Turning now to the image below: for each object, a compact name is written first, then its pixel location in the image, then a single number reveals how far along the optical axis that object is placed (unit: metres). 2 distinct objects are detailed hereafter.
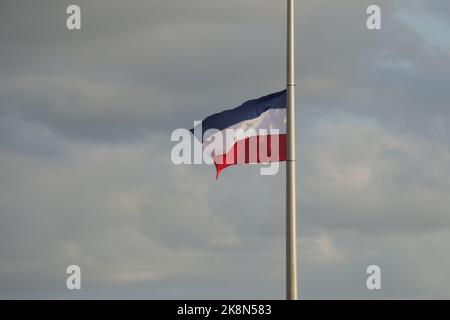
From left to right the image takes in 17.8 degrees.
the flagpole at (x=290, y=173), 35.78
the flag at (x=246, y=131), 38.22
